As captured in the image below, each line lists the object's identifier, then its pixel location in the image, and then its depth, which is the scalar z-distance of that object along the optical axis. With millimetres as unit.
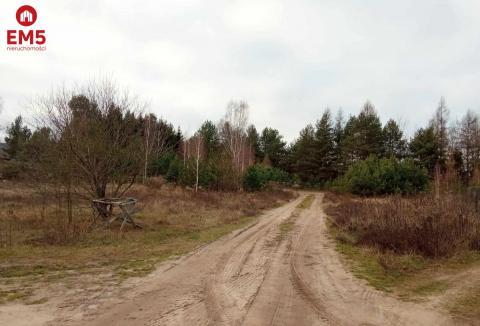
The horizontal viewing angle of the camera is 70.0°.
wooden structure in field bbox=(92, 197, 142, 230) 13625
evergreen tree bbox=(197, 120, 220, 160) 61625
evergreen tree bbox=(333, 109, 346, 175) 59344
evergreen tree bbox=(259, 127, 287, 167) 76375
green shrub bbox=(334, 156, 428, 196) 36219
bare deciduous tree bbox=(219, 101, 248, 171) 48084
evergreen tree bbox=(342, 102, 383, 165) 53562
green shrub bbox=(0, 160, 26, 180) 28927
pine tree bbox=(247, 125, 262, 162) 77425
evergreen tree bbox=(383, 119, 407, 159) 54356
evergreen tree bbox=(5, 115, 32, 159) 45875
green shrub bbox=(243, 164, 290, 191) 41875
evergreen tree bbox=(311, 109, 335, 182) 61031
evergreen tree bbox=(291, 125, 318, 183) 62250
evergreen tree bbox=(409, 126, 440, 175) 47469
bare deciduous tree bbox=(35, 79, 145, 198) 14039
